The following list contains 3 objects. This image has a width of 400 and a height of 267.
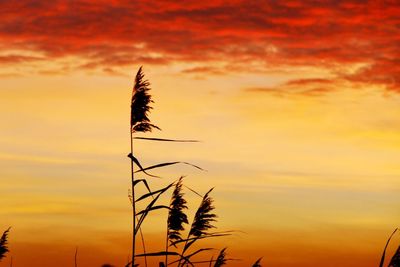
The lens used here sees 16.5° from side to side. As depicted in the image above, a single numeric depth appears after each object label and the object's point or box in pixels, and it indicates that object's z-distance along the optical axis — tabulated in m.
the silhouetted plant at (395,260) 11.41
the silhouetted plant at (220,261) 15.60
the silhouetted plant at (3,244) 17.97
